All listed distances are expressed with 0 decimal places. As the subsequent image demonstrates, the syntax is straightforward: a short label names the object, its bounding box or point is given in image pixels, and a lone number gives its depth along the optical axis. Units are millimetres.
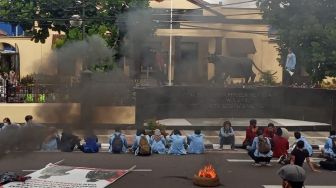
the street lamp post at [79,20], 16867
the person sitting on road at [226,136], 18141
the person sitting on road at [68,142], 16125
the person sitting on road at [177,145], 17141
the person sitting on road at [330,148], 15555
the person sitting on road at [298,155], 13547
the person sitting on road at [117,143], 17125
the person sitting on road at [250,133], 17719
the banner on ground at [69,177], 12109
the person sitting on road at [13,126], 12729
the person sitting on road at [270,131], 17136
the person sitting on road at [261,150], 15258
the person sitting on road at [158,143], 17250
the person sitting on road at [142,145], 16781
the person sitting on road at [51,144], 16681
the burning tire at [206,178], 12812
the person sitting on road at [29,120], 14203
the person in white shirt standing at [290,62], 19722
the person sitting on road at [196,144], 17391
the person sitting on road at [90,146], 17008
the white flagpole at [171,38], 15510
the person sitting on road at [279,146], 16391
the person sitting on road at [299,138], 15250
